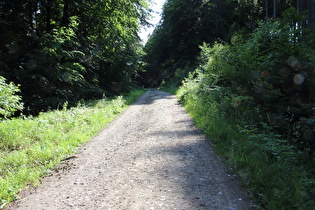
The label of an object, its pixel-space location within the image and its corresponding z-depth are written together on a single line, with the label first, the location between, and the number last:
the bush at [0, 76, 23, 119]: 5.48
